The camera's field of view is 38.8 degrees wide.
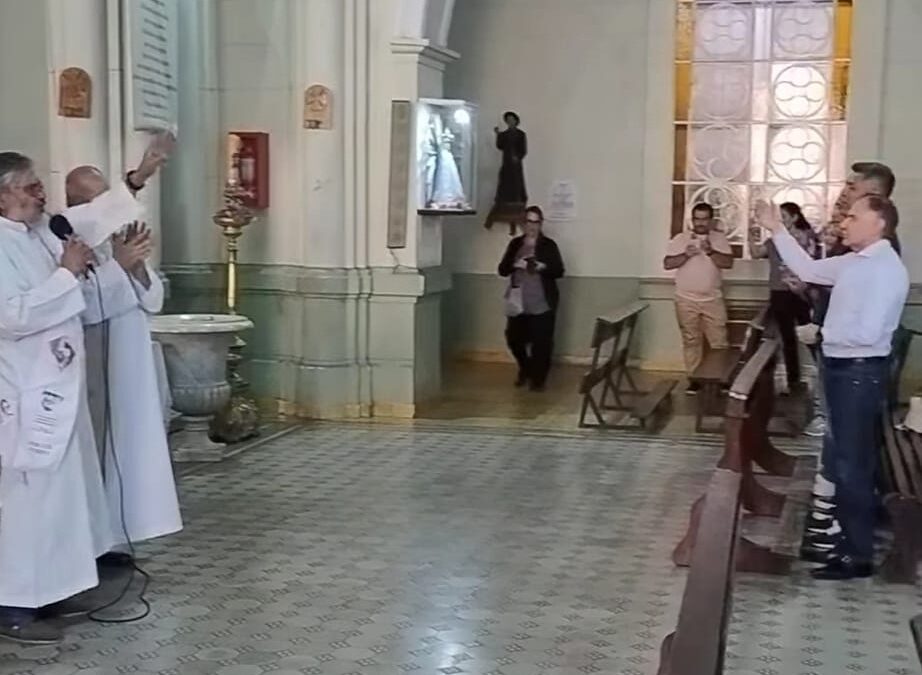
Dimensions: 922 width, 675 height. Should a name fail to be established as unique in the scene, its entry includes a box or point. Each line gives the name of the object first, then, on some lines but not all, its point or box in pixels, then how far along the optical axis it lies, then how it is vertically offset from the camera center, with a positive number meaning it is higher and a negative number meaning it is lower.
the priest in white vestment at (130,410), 5.01 -0.94
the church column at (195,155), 9.05 +0.08
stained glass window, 11.09 +0.60
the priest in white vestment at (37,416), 4.31 -0.83
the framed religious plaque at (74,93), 7.25 +0.40
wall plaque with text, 7.71 +0.63
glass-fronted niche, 8.98 +0.11
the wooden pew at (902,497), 5.25 -1.30
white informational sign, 11.84 -0.26
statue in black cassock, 11.56 +0.01
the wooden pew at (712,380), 8.46 -1.31
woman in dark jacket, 10.59 -0.91
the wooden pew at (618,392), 8.56 -1.56
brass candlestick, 8.10 -1.21
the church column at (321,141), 8.76 +0.19
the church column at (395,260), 8.86 -0.62
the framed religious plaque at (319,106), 8.77 +0.42
